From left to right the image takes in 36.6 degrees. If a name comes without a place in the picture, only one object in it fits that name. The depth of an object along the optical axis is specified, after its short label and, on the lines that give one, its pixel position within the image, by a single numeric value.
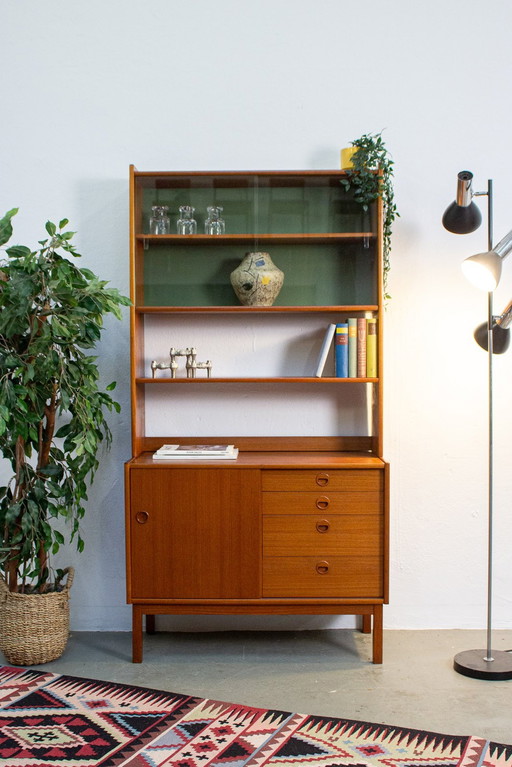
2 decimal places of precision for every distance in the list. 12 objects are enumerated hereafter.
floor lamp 3.06
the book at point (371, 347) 3.45
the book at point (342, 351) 3.47
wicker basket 3.21
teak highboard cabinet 3.24
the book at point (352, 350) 3.47
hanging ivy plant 3.39
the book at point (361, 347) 3.46
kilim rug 2.43
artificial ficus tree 2.98
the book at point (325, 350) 3.50
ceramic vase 3.49
